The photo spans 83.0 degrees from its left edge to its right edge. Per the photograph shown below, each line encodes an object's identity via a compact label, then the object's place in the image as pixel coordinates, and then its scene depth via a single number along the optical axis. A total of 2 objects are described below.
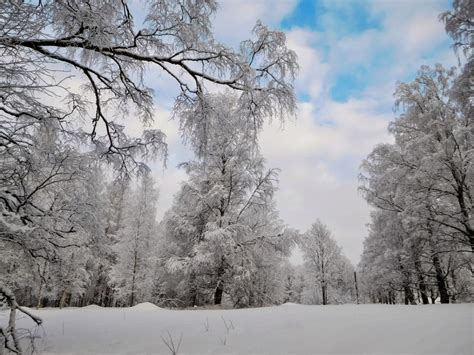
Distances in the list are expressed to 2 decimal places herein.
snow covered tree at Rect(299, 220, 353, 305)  23.79
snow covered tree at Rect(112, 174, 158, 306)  17.78
